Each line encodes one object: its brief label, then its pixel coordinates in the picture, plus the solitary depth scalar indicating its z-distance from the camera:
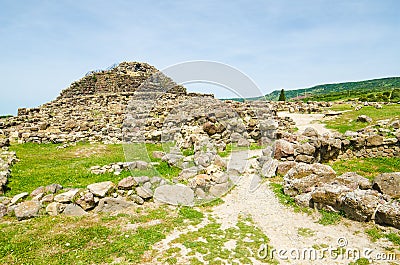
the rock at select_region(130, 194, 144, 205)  9.02
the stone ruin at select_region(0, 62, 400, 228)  8.42
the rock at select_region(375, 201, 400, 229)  6.86
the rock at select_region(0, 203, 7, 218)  8.08
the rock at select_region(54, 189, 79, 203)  8.70
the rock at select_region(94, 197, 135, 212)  8.57
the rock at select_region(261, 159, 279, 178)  11.57
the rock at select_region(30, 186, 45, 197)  9.26
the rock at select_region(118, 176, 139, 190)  9.47
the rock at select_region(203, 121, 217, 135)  18.12
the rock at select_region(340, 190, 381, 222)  7.33
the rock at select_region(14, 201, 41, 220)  7.92
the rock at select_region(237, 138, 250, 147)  17.45
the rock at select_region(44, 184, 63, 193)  9.47
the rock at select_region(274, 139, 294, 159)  12.62
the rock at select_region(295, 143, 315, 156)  12.67
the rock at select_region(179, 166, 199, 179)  11.35
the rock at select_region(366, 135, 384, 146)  13.47
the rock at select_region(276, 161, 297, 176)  11.62
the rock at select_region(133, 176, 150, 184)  9.87
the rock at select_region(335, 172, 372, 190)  8.71
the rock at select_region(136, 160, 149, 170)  12.36
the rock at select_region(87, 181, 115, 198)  8.86
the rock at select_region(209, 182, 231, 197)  9.84
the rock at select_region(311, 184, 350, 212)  8.00
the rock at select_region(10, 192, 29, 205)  8.67
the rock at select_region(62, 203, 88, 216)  8.27
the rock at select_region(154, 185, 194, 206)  9.17
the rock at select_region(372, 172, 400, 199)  8.11
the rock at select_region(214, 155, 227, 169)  12.25
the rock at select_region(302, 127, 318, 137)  16.19
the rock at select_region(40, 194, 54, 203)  8.75
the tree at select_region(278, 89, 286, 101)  53.47
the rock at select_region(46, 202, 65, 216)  8.25
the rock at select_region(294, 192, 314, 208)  8.53
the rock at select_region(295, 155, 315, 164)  12.55
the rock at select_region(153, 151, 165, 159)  14.83
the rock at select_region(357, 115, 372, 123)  20.97
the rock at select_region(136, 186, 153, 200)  9.25
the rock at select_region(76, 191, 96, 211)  8.50
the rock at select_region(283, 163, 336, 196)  9.28
